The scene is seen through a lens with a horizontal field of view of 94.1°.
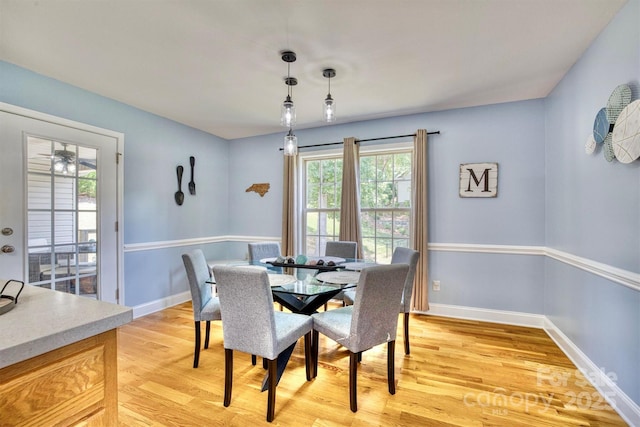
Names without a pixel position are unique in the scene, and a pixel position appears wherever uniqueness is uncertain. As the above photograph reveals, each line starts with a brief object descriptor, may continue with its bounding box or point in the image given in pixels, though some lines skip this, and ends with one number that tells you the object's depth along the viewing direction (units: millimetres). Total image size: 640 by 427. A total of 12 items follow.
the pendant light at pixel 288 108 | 2248
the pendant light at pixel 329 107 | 2353
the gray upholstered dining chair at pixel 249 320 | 1704
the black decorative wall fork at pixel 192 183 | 4125
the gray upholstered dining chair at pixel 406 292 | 2500
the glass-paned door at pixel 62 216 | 2570
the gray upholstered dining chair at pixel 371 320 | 1812
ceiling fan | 2721
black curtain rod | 3523
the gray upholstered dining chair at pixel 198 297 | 2291
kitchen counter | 706
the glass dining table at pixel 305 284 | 2029
